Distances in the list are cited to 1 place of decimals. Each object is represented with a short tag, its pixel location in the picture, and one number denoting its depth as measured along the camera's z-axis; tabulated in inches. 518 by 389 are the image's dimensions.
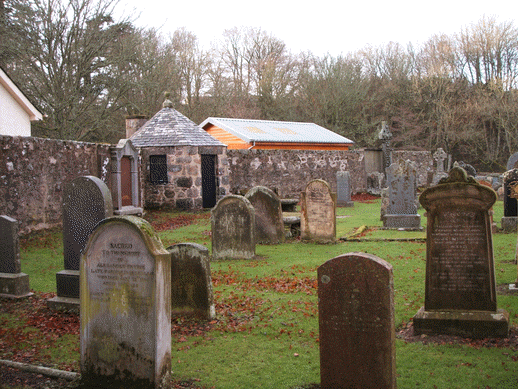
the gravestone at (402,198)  529.7
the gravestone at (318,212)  451.8
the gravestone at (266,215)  454.0
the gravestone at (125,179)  618.5
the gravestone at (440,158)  1033.3
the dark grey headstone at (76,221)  258.7
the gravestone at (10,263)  286.0
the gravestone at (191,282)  241.6
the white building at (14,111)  733.6
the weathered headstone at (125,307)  162.7
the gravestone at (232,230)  380.2
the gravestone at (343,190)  856.3
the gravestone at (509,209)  475.2
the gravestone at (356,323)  151.1
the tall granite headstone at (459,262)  208.7
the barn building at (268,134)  1086.4
